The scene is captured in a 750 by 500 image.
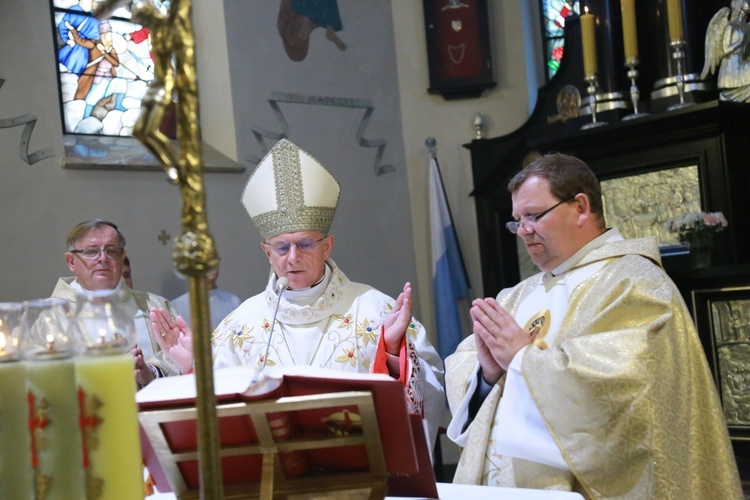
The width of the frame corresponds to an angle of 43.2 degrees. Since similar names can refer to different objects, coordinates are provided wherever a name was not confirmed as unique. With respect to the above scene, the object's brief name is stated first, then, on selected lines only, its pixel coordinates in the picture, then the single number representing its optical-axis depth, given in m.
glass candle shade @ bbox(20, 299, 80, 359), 1.33
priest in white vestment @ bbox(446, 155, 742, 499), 2.83
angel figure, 6.55
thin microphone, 3.75
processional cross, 1.12
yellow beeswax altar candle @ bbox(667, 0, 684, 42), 6.55
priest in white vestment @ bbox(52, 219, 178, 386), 5.03
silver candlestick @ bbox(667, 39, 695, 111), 6.60
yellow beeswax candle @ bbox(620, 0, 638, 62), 6.52
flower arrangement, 5.78
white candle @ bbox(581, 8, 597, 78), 6.89
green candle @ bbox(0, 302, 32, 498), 1.26
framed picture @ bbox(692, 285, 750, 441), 5.47
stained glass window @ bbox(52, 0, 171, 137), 7.45
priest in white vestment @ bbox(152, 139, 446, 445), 3.86
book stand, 1.67
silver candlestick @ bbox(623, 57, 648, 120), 6.73
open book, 1.67
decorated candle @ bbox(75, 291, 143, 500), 1.26
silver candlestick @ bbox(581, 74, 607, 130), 7.18
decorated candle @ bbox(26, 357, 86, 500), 1.27
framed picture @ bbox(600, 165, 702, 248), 6.72
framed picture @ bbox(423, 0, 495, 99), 9.13
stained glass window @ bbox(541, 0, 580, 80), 9.34
